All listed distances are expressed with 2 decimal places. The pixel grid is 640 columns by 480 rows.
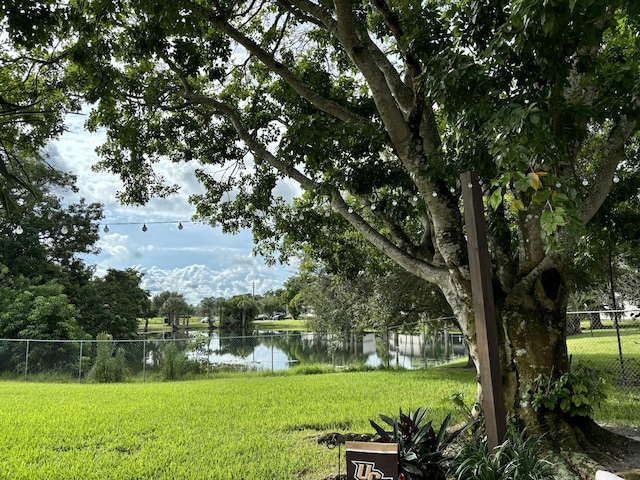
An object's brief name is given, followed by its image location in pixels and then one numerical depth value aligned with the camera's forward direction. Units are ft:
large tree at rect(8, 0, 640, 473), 10.68
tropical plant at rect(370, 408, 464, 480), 10.82
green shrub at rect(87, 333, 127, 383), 43.62
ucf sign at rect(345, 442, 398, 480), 9.77
